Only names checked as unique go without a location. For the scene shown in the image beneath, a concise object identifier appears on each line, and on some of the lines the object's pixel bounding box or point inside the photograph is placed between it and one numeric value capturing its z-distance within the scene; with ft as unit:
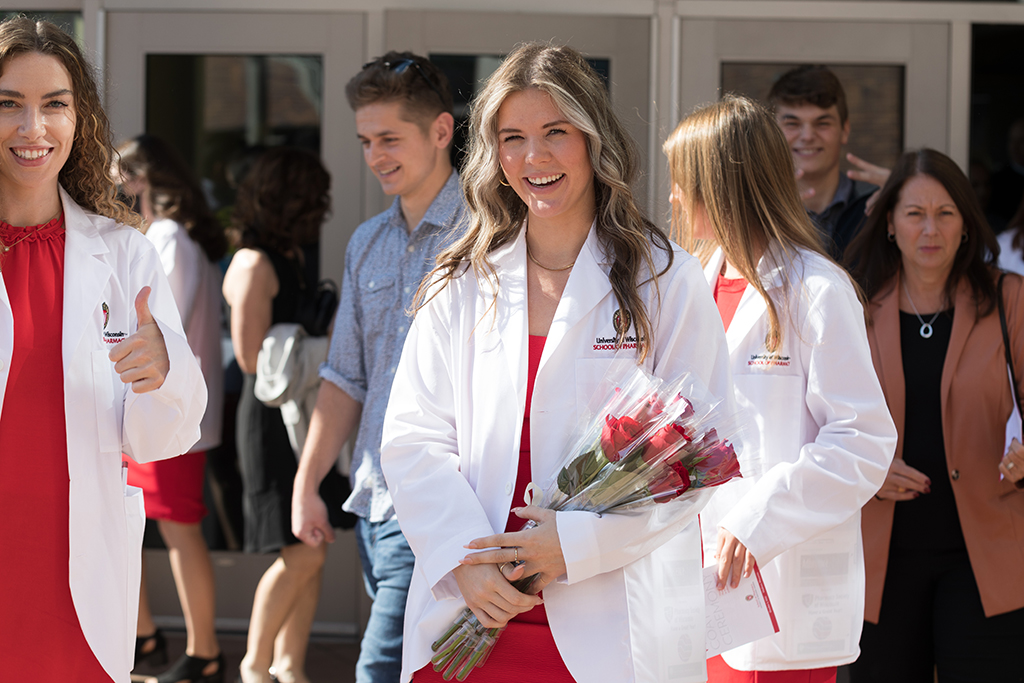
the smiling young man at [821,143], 28.27
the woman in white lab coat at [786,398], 16.99
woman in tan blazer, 20.77
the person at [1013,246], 31.35
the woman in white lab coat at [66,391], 15.61
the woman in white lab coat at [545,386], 13.83
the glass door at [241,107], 32.81
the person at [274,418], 28.12
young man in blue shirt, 21.43
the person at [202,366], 29.45
